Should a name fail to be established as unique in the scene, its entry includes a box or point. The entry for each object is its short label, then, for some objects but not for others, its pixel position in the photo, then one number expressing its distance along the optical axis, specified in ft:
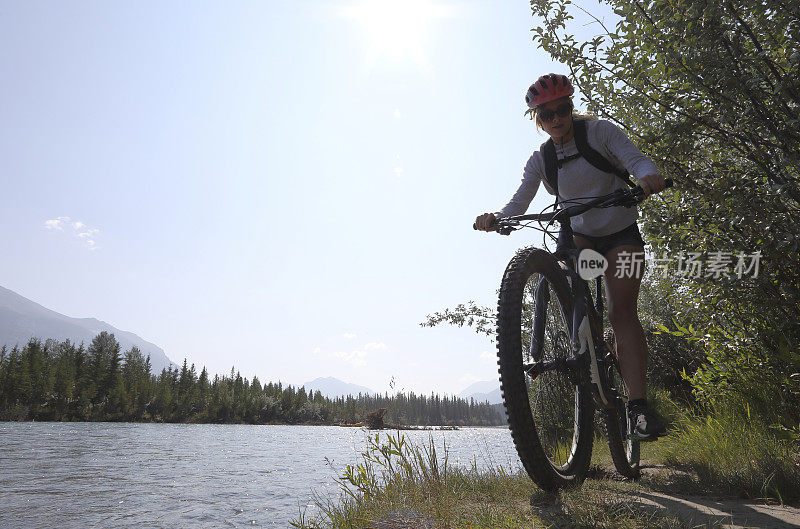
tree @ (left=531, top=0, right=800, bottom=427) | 12.60
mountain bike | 9.31
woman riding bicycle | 11.29
